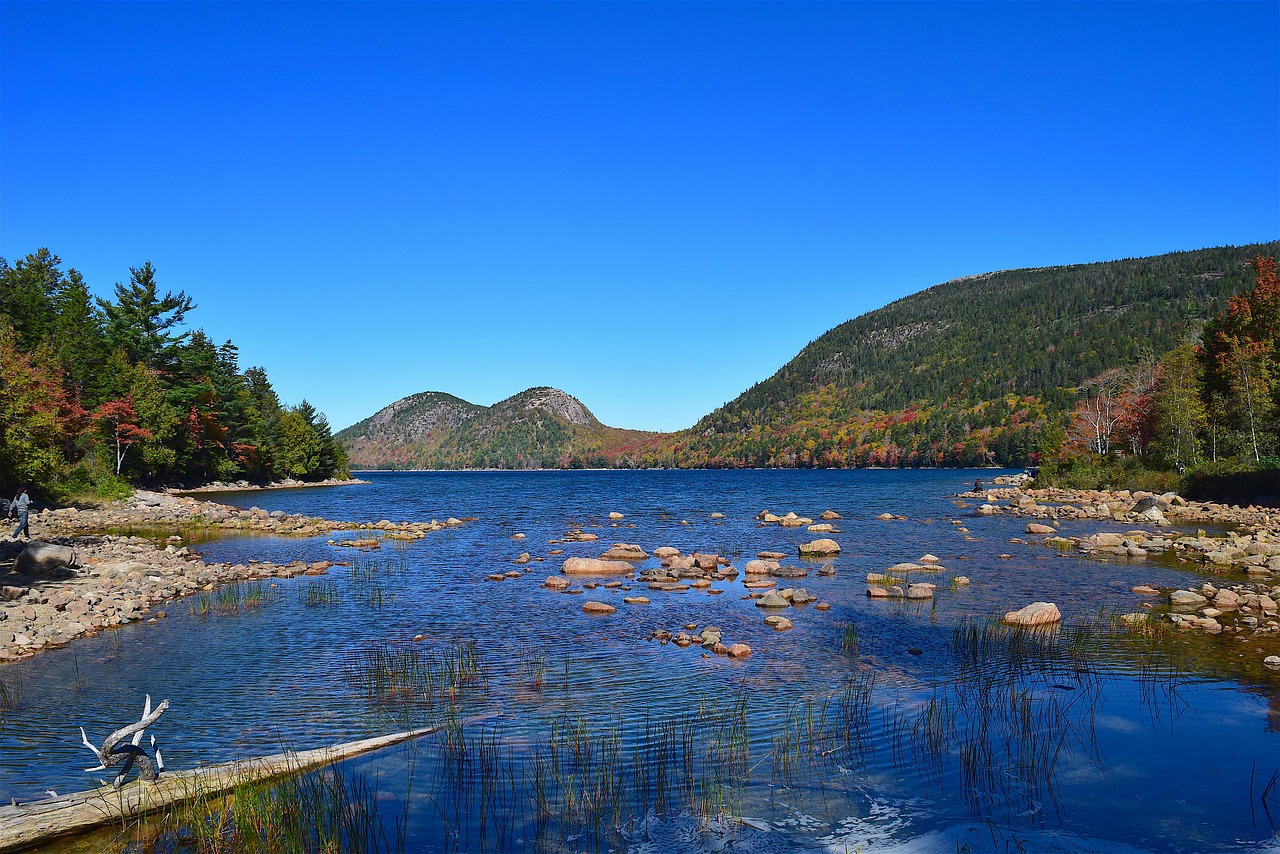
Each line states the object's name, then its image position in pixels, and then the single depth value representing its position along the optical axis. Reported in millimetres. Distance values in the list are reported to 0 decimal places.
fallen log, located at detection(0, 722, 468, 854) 8445
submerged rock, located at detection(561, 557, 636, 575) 31641
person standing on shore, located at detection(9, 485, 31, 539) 26984
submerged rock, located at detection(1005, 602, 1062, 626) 20297
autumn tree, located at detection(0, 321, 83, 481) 37919
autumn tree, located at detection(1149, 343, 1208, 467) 63469
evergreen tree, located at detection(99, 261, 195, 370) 79688
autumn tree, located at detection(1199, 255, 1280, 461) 57062
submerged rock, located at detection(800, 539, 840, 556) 36656
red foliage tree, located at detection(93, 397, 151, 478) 68500
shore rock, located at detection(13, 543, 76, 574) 24203
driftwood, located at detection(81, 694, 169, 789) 9477
